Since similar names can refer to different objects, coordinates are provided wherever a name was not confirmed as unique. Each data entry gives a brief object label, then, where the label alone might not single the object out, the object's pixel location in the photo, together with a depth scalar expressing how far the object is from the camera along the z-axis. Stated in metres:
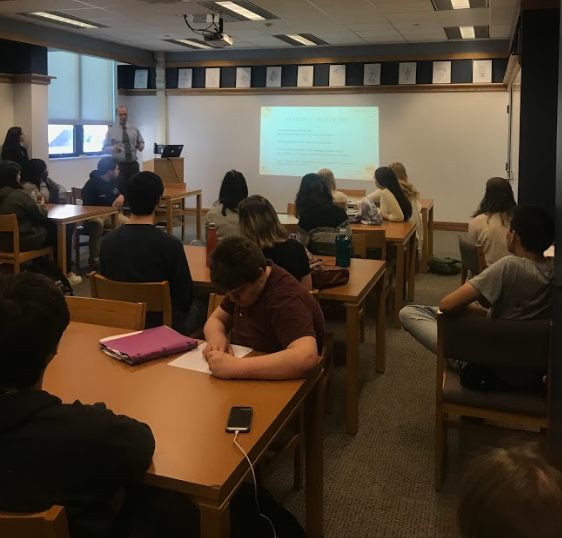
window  9.23
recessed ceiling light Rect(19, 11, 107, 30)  7.21
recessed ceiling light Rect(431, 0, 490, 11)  6.39
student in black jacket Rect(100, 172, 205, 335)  2.79
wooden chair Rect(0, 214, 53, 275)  4.75
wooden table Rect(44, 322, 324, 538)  1.29
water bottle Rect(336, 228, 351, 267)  3.44
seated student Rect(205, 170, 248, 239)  4.09
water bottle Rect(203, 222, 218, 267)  3.34
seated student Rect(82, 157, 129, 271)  6.27
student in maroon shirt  1.77
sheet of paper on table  1.88
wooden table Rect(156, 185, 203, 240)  7.00
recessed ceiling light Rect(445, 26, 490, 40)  7.71
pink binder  1.92
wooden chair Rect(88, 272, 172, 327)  2.61
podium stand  8.83
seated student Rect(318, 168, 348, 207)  5.60
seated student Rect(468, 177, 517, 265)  4.13
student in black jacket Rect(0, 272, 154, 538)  1.17
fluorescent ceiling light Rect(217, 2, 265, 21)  6.53
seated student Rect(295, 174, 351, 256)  4.11
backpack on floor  6.22
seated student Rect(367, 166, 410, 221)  5.20
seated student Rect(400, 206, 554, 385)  2.38
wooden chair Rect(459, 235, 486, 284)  3.92
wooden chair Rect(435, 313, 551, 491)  2.17
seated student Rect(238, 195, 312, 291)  2.91
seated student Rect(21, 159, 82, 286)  5.77
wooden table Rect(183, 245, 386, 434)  2.88
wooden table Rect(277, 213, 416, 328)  4.51
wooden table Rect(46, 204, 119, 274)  5.15
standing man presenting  8.30
